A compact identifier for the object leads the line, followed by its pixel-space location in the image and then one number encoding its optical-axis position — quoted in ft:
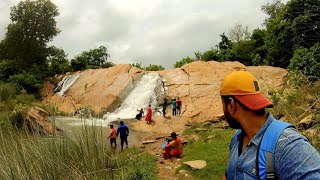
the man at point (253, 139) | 3.62
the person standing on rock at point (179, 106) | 46.16
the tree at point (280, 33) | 47.39
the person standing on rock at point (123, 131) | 27.98
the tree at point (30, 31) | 82.59
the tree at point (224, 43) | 78.23
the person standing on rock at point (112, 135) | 26.02
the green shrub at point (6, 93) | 44.68
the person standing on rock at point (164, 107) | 47.41
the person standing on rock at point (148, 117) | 40.75
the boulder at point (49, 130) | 10.37
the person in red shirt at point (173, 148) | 25.45
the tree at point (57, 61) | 80.60
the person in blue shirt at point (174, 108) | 44.93
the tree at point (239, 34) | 93.05
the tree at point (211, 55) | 71.71
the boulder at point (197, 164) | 21.35
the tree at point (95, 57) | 89.91
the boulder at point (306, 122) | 14.24
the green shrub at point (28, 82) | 71.15
